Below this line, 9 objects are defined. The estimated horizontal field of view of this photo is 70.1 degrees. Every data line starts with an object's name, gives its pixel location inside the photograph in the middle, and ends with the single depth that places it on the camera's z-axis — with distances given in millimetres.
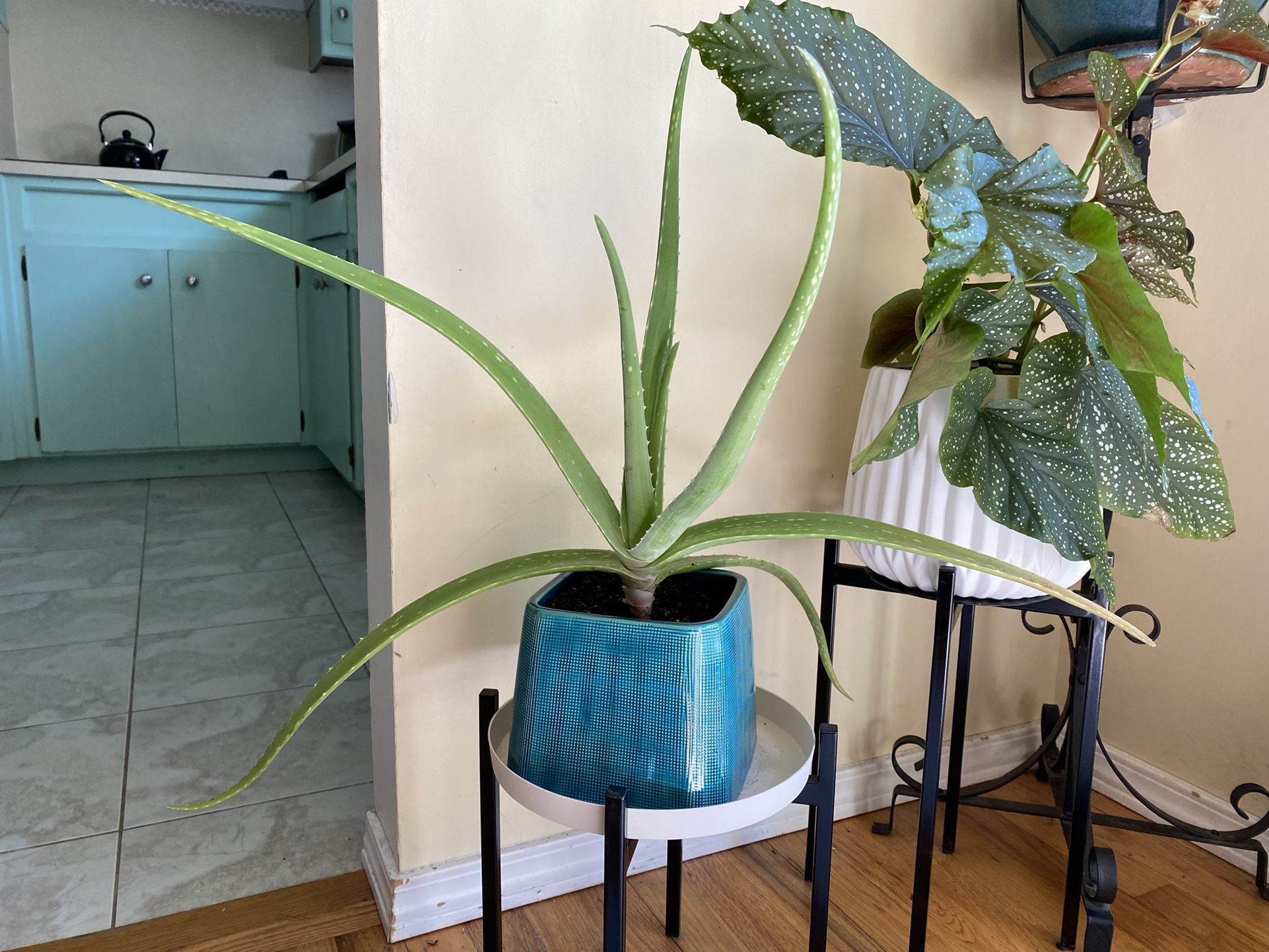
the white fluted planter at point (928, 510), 859
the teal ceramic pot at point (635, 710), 632
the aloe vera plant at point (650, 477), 555
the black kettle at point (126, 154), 2988
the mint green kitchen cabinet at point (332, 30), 3213
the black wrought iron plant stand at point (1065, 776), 906
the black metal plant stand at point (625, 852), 646
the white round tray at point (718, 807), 625
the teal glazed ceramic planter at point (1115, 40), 906
